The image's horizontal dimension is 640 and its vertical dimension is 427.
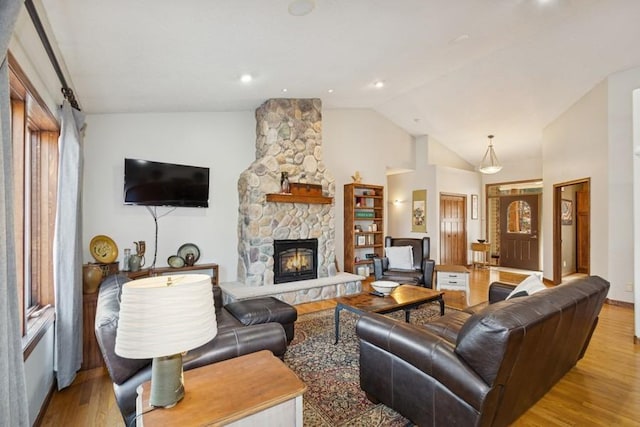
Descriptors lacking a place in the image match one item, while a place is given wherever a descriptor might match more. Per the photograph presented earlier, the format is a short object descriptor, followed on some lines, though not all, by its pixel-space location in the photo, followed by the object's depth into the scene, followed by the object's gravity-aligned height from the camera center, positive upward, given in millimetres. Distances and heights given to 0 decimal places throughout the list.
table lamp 1119 -388
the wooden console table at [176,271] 3826 -752
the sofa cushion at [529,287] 2451 -577
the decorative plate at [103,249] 3475 -381
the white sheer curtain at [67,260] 2469 -355
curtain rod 1768 +1162
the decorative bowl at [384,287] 3447 -797
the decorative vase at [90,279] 2982 -608
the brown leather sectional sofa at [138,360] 1703 -801
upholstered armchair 4816 -784
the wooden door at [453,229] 7770 -344
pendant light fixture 6777 +1466
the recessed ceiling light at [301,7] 2475 +1715
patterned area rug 2055 -1328
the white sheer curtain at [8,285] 1102 -269
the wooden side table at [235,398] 1211 -778
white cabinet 4609 -950
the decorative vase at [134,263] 3885 -588
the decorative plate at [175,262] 4398 -652
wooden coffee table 3025 -890
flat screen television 4051 +446
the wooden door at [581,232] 7551 -388
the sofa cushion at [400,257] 5277 -705
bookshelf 6336 -208
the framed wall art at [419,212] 7652 +106
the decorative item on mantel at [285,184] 4992 +519
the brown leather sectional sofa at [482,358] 1508 -803
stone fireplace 4785 +154
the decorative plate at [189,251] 4590 -518
